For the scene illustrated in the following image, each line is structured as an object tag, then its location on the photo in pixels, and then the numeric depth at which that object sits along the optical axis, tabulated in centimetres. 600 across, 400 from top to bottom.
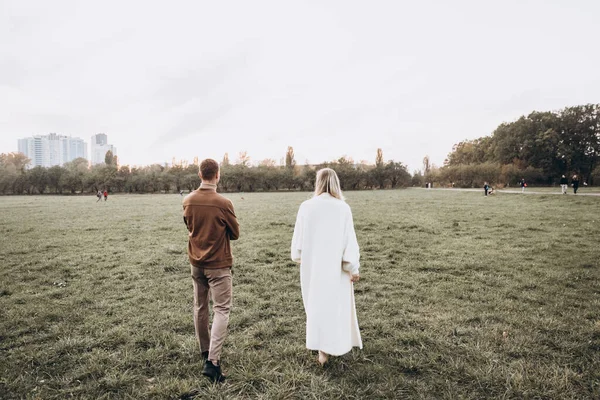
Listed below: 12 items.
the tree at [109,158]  8895
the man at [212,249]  376
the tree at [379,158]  7972
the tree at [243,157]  8445
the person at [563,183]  3066
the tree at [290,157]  8156
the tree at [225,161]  7822
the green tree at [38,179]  6956
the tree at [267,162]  8732
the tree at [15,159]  10112
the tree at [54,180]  7025
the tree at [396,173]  7778
